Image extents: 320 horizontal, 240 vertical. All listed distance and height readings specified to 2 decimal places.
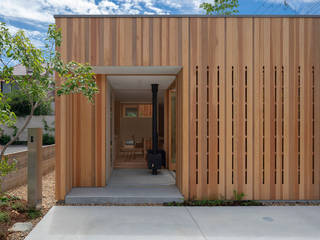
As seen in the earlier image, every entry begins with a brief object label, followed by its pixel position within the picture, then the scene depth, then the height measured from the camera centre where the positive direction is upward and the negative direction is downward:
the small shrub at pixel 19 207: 3.93 -1.41
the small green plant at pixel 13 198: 4.27 -1.36
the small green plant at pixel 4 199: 4.14 -1.35
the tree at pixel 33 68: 3.41 +0.84
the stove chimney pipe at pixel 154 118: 6.40 +0.11
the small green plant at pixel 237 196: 4.48 -1.40
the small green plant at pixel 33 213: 3.76 -1.47
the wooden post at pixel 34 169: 4.00 -0.79
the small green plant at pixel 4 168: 3.40 -0.66
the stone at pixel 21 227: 3.33 -1.49
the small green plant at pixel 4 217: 3.49 -1.41
